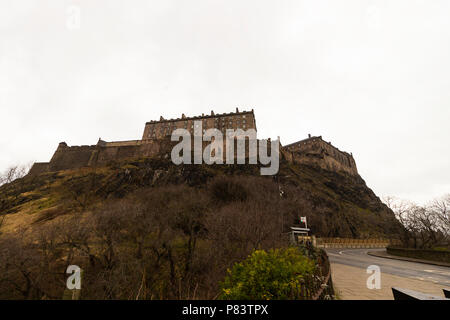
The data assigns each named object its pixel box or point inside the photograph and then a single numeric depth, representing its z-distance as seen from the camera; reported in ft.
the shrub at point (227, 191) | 104.42
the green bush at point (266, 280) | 13.82
